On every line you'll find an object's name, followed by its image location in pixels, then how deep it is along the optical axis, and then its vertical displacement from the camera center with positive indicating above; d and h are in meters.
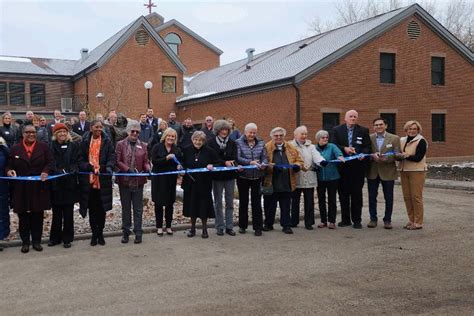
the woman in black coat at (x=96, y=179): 7.91 -0.46
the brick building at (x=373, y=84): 24.81 +3.40
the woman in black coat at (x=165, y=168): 8.48 -0.32
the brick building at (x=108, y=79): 33.22 +4.94
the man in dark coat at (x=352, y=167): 9.25 -0.35
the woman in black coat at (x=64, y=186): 7.88 -0.56
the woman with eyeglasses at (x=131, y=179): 8.23 -0.49
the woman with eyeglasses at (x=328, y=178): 9.20 -0.55
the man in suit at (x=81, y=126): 12.42 +0.60
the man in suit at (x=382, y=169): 9.17 -0.40
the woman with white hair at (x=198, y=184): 8.56 -0.60
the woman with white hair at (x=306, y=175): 9.12 -0.49
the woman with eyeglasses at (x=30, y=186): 7.61 -0.55
